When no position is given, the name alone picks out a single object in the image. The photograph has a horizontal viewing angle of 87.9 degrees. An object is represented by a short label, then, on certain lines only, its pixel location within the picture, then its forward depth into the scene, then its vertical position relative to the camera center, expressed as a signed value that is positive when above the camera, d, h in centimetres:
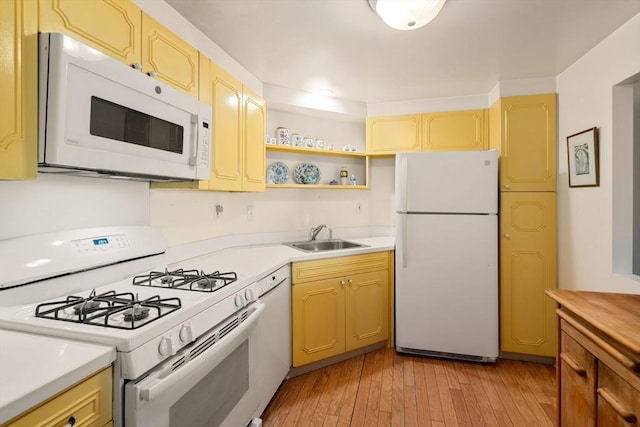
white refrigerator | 247 -26
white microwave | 99 +34
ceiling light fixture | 146 +94
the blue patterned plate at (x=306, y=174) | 301 +39
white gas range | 93 -32
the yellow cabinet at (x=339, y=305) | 227 -65
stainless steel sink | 285 -25
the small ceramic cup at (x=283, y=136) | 279 +67
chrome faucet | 297 -13
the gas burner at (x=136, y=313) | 100 -31
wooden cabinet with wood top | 102 -49
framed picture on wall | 203 +39
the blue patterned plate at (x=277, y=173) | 287 +38
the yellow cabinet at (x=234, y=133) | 188 +53
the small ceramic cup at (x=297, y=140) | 284 +65
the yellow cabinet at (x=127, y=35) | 107 +70
